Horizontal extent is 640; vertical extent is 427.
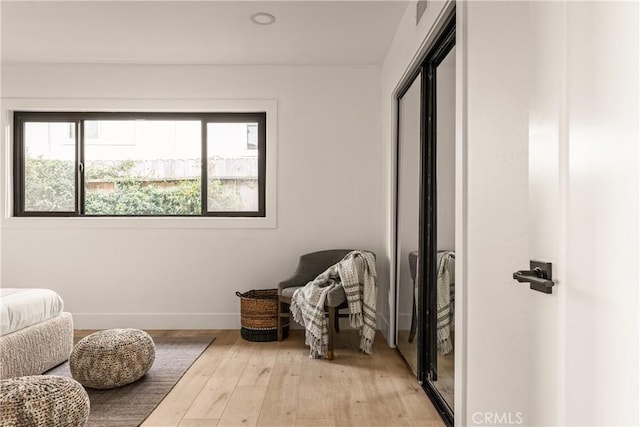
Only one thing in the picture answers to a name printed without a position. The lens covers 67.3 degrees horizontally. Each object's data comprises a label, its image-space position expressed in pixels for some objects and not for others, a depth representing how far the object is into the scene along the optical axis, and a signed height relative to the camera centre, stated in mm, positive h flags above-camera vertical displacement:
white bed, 2791 -796
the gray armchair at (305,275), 4039 -588
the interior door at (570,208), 853 +5
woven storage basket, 4035 -930
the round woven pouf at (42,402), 1925 -811
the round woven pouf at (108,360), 2830 -915
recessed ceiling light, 3329 +1345
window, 4613 +426
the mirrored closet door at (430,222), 2367 -76
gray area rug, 2459 -1084
